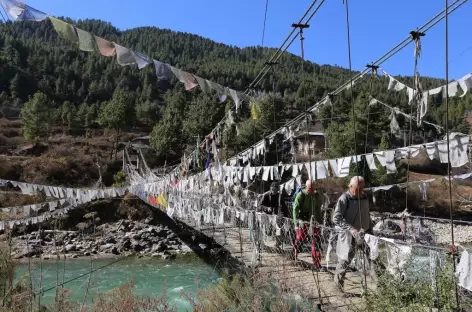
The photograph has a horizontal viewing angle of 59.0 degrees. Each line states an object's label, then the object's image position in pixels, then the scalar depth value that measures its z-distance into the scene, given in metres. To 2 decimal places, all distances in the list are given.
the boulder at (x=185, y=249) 16.92
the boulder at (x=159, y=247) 17.20
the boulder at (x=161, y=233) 19.90
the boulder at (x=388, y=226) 9.74
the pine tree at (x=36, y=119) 32.97
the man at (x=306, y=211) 4.94
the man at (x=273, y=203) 6.84
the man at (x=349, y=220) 3.88
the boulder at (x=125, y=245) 17.51
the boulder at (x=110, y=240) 18.67
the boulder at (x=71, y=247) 17.27
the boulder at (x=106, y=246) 17.66
